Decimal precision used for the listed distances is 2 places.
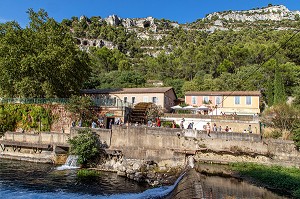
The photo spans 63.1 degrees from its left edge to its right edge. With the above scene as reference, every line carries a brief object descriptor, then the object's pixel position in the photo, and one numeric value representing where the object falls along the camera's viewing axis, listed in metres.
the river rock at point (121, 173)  22.36
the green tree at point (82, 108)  31.27
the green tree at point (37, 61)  33.09
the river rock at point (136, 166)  22.27
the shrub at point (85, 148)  24.17
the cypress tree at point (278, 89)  44.83
